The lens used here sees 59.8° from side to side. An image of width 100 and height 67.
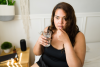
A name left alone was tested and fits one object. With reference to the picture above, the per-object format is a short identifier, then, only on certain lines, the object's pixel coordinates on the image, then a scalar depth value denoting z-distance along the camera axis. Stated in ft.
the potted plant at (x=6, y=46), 5.19
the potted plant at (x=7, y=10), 4.75
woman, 2.86
